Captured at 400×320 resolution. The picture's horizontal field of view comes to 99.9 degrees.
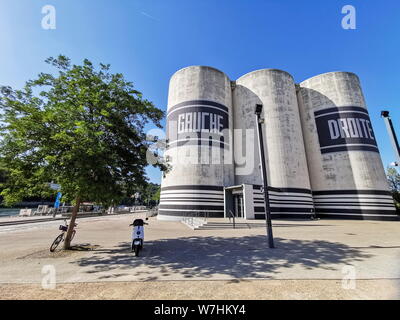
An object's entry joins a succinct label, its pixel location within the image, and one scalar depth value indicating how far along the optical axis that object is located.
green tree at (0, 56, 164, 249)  6.12
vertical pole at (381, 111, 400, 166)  7.17
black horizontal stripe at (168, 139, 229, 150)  24.59
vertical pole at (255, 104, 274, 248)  7.95
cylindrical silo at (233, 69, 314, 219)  24.08
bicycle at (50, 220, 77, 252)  7.66
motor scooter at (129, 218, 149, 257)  7.00
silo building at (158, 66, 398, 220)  23.52
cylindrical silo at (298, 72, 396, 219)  23.95
